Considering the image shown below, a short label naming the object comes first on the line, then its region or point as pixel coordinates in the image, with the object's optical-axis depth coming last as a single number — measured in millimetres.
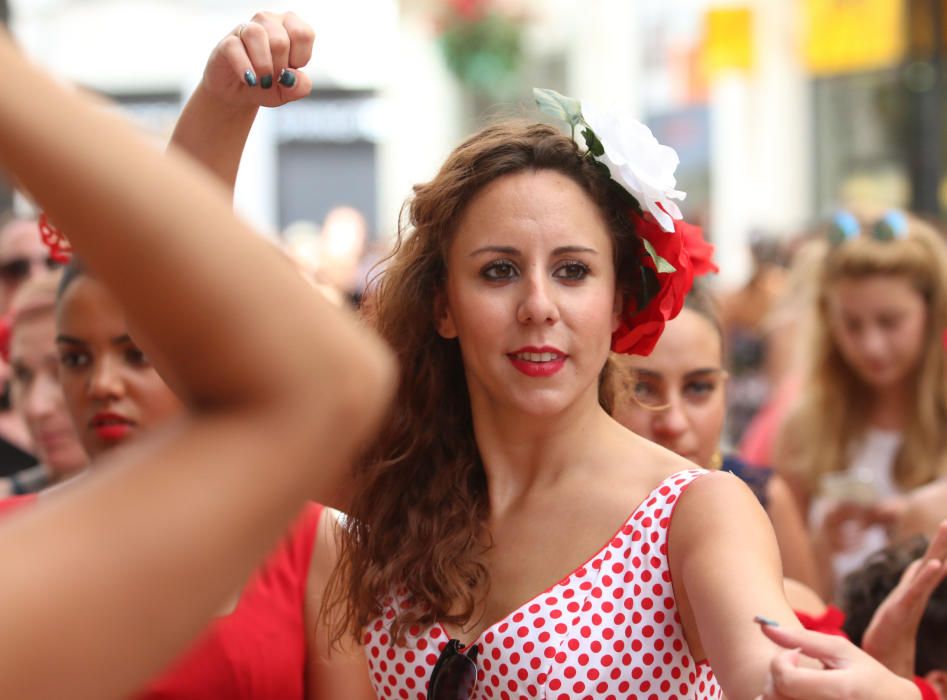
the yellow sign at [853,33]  13188
